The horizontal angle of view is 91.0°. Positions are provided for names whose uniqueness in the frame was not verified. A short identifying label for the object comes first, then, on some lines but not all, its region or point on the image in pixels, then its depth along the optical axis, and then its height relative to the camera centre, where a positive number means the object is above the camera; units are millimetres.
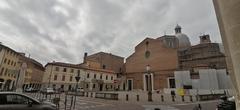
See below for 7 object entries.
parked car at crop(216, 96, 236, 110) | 5011 -1218
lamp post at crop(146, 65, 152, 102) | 14502 -2366
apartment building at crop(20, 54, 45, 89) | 35533 +315
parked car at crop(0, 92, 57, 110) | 5161 -1149
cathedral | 28562 +3095
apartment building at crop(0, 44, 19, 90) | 25147 +2550
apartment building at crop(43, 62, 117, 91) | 34938 -120
